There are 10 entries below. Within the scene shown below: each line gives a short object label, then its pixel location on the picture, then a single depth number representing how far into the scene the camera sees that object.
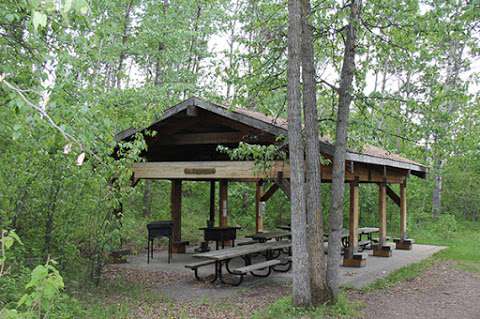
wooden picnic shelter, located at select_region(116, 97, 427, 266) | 7.83
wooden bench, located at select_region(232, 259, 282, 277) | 7.50
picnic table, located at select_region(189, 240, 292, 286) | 7.55
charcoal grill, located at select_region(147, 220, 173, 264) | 9.62
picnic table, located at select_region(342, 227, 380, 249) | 11.41
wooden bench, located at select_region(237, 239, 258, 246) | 10.46
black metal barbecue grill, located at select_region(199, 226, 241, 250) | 10.50
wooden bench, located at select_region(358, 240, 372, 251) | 11.72
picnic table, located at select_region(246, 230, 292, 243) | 10.79
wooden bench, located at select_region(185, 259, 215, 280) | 7.80
